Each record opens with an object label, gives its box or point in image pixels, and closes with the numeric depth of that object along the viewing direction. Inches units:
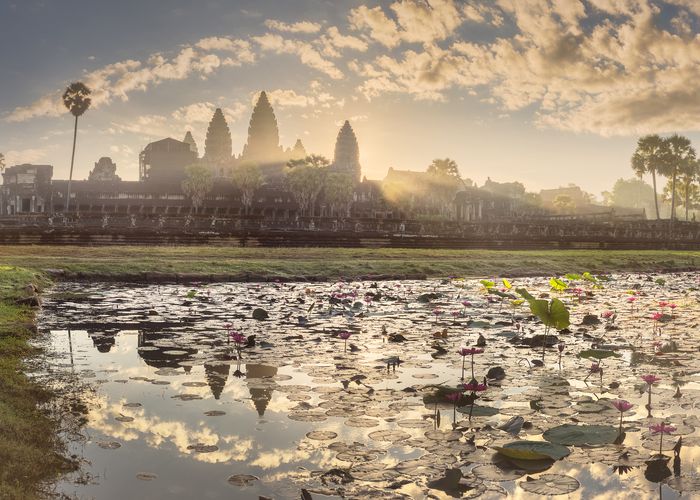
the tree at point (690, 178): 3342.8
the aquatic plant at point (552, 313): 260.5
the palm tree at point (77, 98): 3006.9
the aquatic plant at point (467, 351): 201.0
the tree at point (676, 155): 3276.6
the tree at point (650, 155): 3294.8
